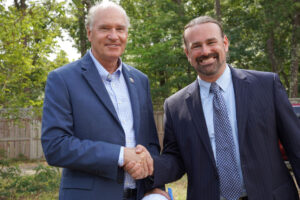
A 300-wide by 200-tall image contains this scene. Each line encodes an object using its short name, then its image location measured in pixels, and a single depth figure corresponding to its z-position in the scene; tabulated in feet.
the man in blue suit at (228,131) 8.73
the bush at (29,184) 23.08
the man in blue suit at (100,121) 8.03
